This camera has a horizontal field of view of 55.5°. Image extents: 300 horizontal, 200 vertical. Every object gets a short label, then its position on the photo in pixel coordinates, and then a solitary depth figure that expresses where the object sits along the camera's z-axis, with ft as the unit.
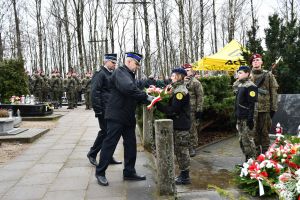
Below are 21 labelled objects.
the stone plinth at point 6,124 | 24.91
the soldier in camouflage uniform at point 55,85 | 52.50
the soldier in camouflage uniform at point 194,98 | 21.31
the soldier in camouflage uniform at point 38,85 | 51.45
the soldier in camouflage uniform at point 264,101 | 18.35
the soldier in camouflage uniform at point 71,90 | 51.78
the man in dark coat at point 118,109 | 14.03
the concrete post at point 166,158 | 12.72
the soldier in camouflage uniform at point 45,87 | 51.75
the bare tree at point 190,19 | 76.90
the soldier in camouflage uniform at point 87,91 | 50.13
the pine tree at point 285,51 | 25.52
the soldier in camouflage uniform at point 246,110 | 16.41
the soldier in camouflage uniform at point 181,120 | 14.75
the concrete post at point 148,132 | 20.91
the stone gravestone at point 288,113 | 23.46
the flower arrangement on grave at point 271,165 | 11.26
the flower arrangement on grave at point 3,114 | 25.92
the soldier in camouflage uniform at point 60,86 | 52.88
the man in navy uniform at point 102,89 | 16.51
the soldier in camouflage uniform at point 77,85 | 53.38
